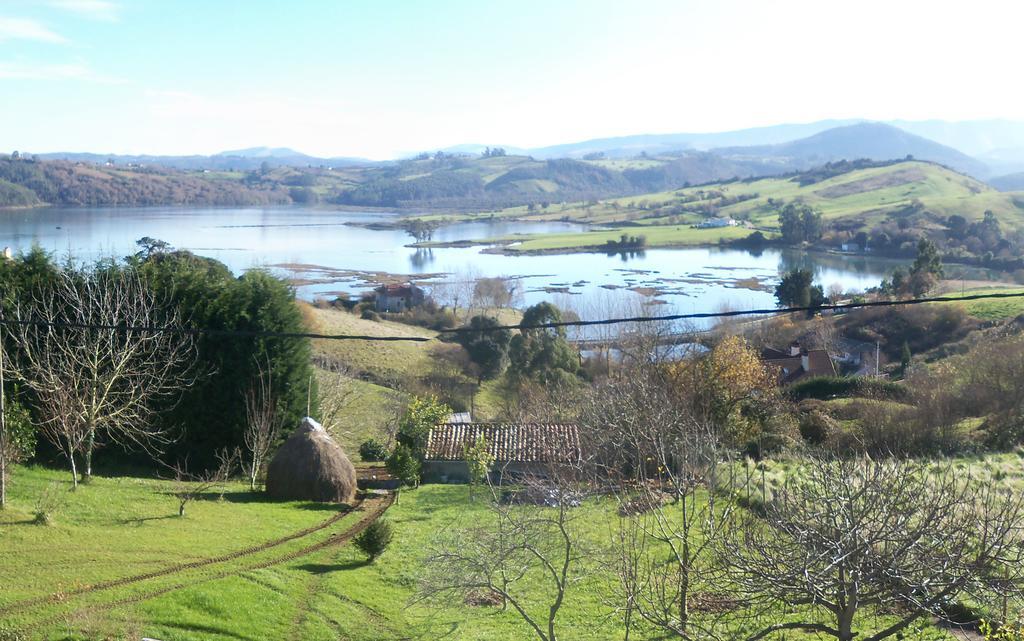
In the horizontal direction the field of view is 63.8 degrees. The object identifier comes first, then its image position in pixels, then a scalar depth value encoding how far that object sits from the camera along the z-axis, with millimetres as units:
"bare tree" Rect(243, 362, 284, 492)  21062
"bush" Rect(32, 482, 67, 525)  13953
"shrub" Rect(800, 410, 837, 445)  27531
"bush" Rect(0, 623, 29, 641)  9656
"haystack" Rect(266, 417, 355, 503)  20031
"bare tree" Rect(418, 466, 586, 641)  12094
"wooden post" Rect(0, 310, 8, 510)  14539
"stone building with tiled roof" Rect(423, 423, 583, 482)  24078
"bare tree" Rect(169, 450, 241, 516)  18289
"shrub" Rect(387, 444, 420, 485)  22266
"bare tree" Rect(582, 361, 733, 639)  10781
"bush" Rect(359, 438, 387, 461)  27969
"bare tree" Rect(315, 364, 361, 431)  27266
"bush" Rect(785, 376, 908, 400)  33906
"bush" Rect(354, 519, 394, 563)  15495
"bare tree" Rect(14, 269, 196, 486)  18734
